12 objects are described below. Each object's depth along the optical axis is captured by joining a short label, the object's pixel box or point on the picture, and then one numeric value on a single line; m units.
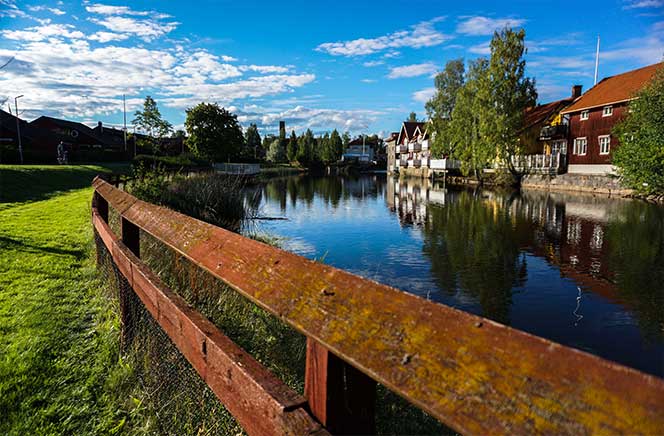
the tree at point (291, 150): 95.62
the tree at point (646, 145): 25.27
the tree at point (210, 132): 51.56
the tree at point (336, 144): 100.08
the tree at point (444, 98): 51.09
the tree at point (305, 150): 93.38
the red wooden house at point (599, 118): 34.84
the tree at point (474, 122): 38.65
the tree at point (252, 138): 97.14
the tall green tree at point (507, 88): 37.50
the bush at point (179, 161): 32.55
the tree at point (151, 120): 49.66
